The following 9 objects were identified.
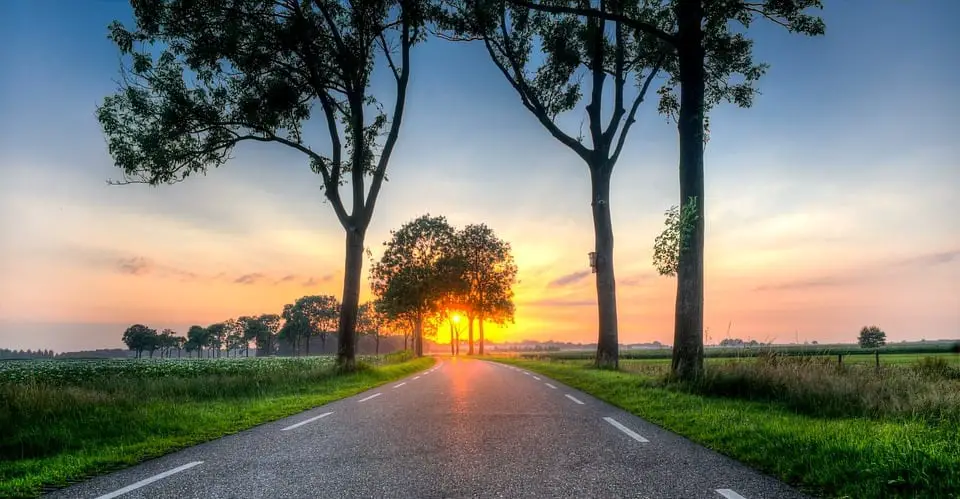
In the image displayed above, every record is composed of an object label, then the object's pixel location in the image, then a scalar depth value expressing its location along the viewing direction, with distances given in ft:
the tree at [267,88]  54.44
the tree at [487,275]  176.86
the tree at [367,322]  313.87
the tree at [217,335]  448.24
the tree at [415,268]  156.15
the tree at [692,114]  37.63
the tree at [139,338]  383.04
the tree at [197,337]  431.84
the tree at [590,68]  60.29
